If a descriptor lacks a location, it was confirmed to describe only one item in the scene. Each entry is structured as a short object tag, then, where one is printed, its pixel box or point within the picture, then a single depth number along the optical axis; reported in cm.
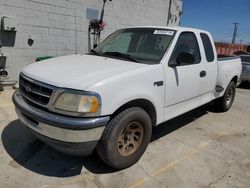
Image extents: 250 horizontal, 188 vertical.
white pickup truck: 201
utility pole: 3645
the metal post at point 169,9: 872
